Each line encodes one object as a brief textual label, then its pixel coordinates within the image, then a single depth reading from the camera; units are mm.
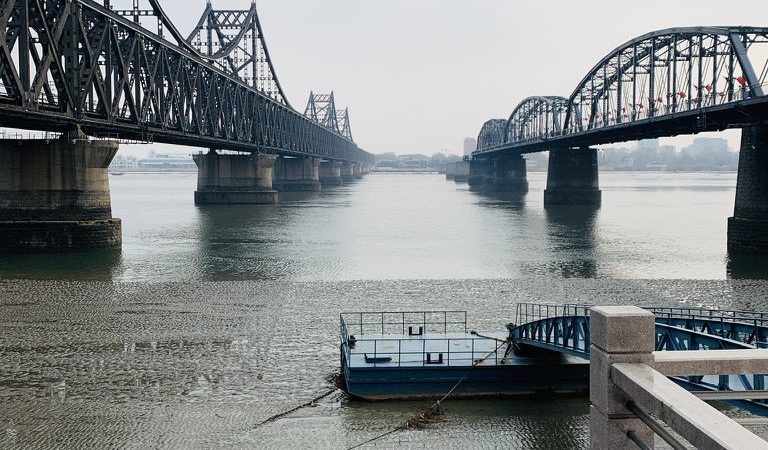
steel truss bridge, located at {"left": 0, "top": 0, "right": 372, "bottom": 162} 46531
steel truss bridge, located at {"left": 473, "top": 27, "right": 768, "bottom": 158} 56906
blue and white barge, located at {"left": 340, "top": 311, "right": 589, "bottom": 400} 20922
